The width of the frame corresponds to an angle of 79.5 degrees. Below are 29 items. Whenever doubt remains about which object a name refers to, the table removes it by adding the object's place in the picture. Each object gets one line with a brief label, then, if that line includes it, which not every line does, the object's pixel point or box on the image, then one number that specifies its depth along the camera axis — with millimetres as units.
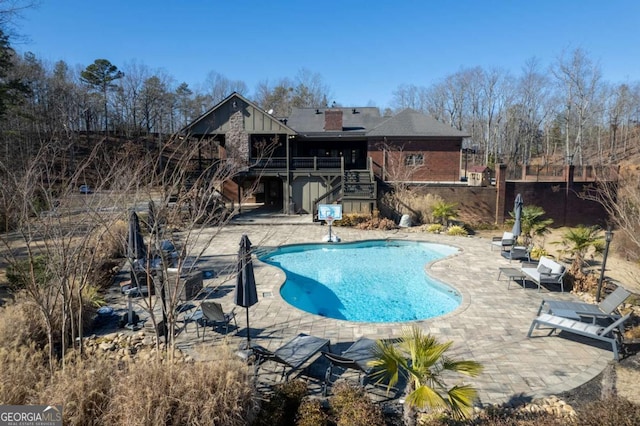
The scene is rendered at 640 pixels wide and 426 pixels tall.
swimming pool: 10484
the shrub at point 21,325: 6317
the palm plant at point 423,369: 4281
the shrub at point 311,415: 4883
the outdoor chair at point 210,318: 7473
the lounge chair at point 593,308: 7551
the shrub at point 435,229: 18547
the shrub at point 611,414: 4383
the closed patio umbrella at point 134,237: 8250
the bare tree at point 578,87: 34812
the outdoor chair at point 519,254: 12875
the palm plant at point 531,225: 14867
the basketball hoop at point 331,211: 17875
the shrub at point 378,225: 19281
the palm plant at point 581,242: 11666
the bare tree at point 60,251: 5758
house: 23141
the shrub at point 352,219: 20050
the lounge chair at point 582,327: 6922
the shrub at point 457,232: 18094
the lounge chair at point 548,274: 10227
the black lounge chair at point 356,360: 5840
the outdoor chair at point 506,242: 13859
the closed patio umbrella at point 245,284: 6867
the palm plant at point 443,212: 19469
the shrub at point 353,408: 4852
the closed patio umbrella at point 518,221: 13954
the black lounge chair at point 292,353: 6141
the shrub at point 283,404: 4957
